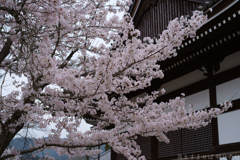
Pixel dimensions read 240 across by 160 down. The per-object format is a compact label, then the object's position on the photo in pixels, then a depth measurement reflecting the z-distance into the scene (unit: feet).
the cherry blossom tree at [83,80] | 11.46
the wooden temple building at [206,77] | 17.43
